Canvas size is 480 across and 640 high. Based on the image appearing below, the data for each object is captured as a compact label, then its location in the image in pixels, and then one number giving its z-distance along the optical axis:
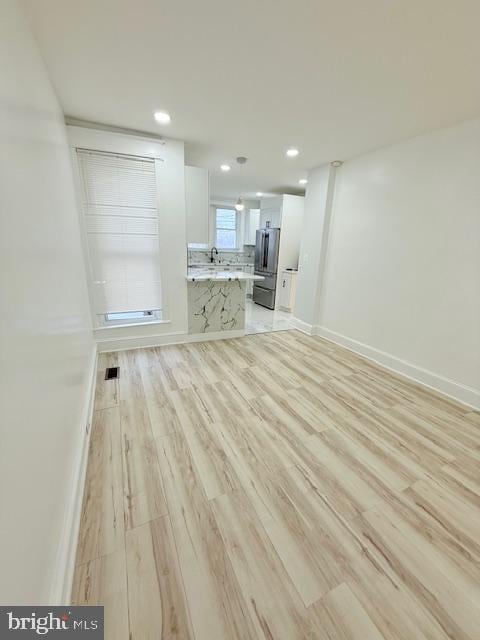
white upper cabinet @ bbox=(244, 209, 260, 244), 6.68
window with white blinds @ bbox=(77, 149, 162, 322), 2.89
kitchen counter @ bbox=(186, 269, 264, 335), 3.66
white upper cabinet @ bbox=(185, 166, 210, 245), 3.42
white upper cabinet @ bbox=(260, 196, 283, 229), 5.39
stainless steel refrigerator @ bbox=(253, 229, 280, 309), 5.55
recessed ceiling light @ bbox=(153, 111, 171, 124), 2.45
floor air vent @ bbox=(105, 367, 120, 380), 2.71
